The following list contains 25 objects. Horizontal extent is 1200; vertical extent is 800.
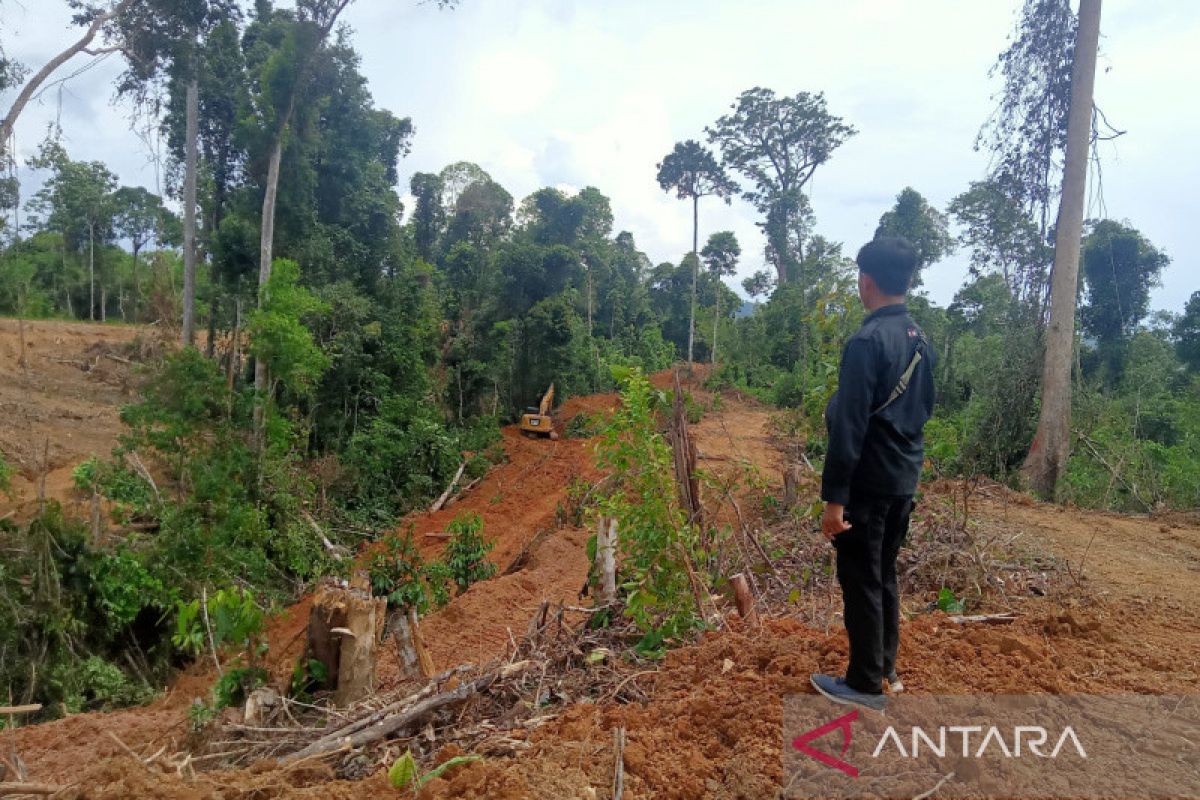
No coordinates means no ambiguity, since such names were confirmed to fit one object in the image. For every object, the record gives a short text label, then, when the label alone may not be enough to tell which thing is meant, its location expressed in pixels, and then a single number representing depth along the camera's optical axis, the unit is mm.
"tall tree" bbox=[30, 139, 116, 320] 32562
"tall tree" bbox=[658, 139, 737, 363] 31594
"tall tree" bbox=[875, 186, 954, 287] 26141
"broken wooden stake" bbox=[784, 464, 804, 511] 7391
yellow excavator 20234
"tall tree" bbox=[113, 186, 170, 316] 35188
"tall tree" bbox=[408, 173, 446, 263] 29750
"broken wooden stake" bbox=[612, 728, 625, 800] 2188
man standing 2520
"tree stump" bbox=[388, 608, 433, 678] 3695
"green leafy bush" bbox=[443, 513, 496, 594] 10000
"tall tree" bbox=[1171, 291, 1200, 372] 21406
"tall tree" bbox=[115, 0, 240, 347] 12023
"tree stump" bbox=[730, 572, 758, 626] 3673
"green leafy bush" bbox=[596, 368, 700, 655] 3701
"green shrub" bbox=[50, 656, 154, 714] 7531
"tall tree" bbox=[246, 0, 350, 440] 13773
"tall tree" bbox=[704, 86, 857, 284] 33562
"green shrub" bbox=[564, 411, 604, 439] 19719
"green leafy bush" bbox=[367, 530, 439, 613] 8484
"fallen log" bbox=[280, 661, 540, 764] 2607
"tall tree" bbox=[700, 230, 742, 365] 35219
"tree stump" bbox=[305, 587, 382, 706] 3464
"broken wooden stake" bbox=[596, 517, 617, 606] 4296
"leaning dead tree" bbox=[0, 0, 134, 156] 9641
